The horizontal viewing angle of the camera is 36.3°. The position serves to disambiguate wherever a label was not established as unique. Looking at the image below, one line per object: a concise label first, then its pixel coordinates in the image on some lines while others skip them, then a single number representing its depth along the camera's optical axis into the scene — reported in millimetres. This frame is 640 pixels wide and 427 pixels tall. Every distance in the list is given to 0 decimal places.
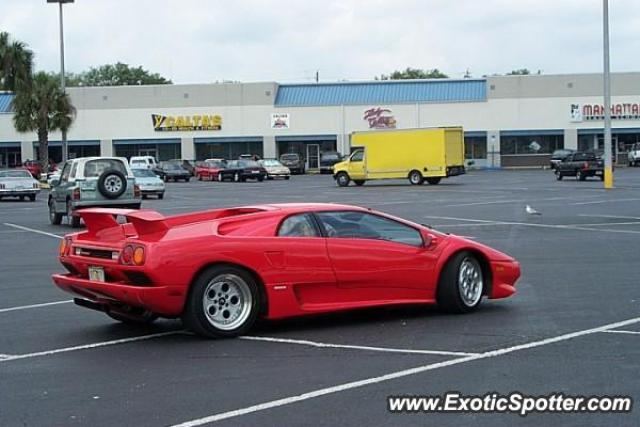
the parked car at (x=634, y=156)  74450
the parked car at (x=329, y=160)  74562
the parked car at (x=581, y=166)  51938
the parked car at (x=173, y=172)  67312
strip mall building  76938
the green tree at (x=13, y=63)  54188
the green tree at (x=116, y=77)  142500
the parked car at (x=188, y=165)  72019
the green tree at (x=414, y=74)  136625
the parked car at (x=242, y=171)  64688
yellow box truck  51688
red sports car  8969
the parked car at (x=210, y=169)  67000
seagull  26481
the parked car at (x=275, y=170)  67438
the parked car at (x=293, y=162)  77125
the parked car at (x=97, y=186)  24641
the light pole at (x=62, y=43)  53700
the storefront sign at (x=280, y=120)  80000
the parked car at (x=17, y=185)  41188
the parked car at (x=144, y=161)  67312
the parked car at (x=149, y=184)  41656
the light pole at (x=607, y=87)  40438
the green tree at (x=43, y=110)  60094
